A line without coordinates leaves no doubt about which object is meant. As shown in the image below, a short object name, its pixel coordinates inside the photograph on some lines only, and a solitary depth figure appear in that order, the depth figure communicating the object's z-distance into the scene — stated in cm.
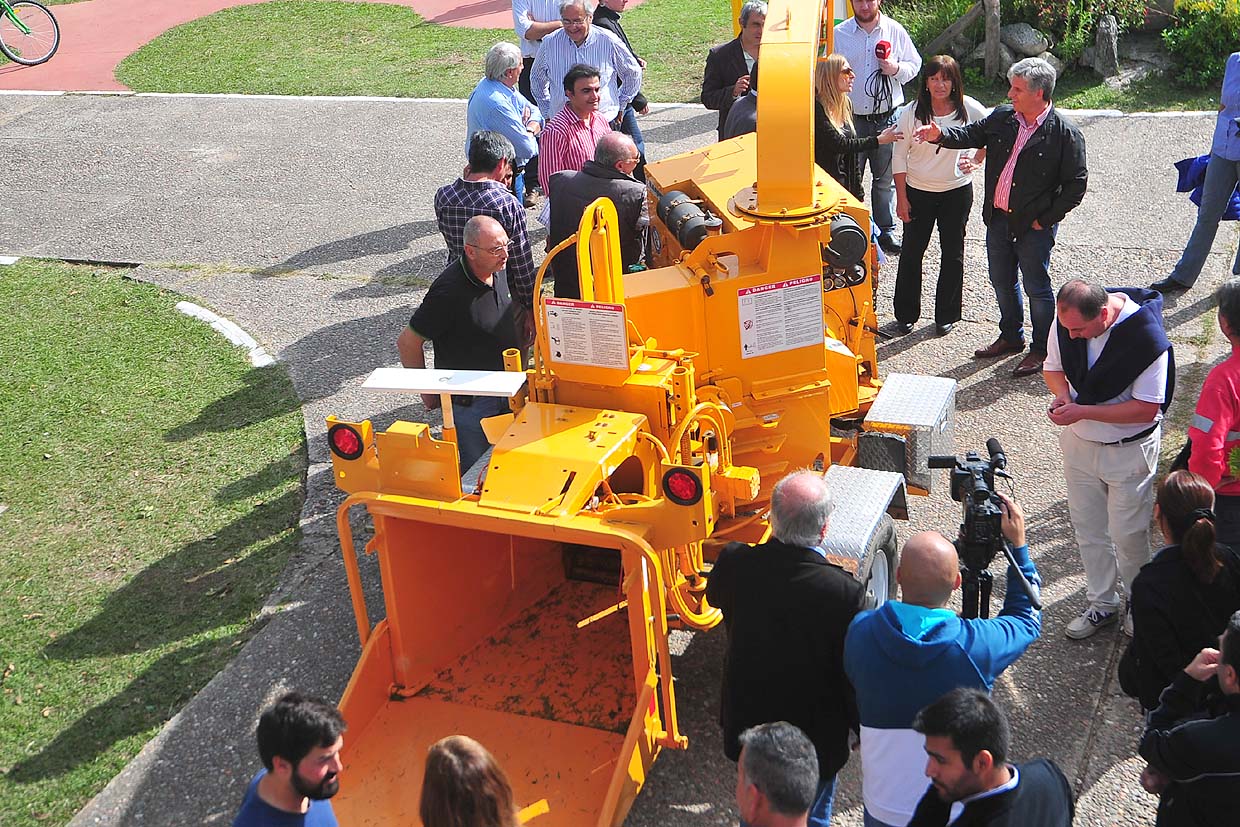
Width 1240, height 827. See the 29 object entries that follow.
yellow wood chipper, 445
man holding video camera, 364
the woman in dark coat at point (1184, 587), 412
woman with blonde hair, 737
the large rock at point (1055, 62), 1263
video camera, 428
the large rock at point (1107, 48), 1234
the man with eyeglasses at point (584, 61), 980
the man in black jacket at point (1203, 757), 344
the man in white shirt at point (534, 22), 1107
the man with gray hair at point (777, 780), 320
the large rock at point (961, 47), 1302
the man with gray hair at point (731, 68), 956
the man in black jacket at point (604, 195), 661
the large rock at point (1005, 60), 1267
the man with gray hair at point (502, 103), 948
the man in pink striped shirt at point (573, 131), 831
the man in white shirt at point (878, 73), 916
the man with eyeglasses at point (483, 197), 702
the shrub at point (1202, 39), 1204
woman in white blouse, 781
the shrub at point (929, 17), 1323
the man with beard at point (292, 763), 348
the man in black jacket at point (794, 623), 397
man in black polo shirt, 602
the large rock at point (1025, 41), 1259
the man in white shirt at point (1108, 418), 510
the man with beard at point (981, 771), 313
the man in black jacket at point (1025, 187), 721
